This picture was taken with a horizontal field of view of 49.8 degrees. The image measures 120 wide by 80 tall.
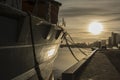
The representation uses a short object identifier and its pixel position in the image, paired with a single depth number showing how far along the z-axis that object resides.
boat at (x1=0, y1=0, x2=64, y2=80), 2.64
